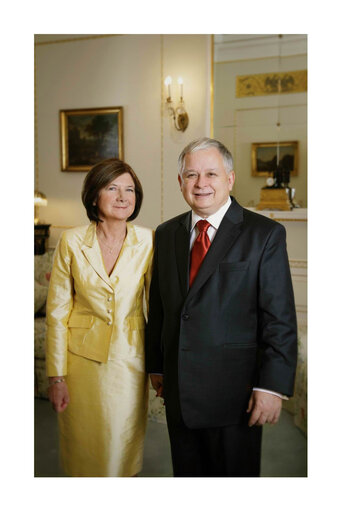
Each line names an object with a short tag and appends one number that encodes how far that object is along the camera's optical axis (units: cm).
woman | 153
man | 140
